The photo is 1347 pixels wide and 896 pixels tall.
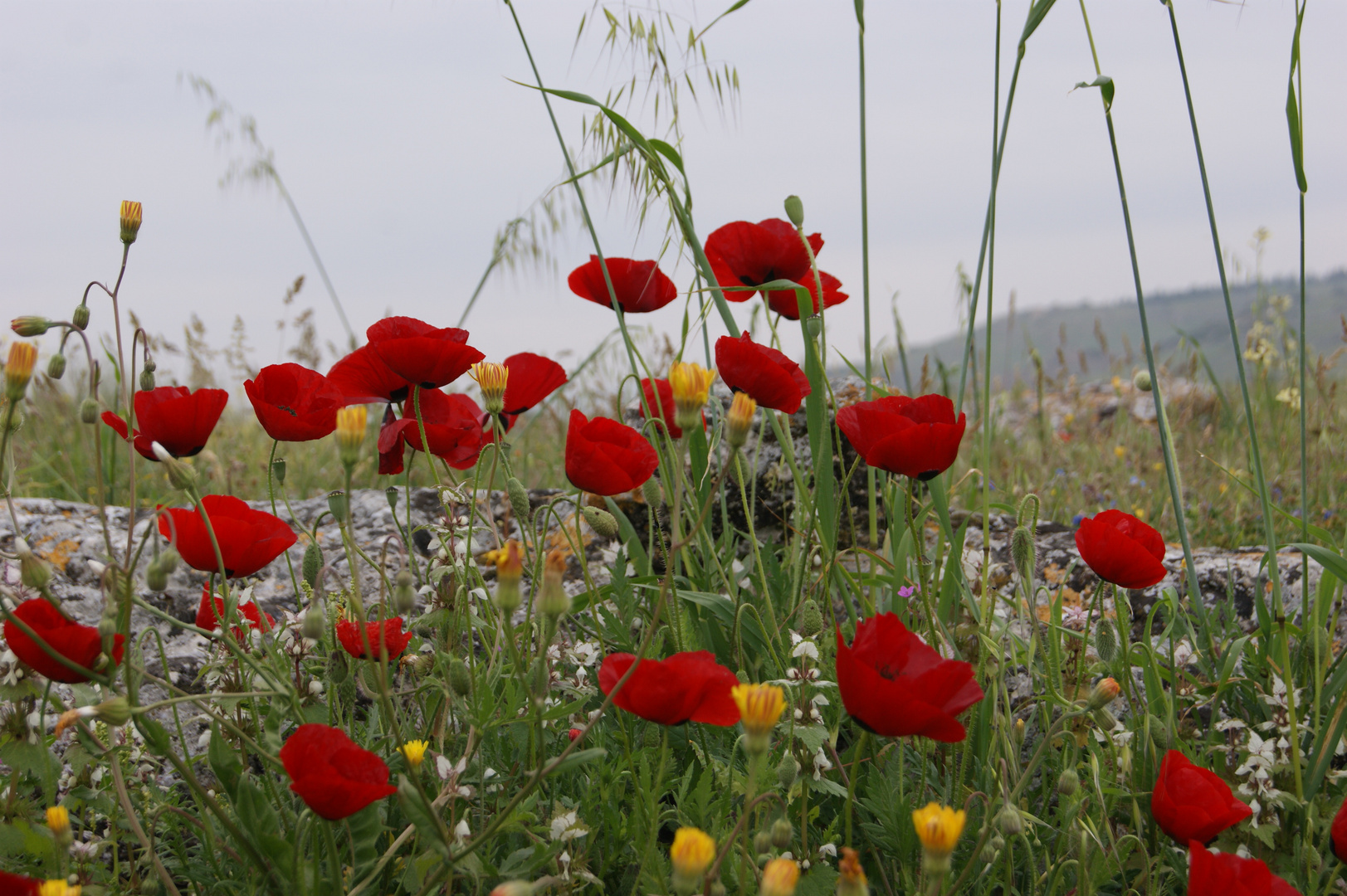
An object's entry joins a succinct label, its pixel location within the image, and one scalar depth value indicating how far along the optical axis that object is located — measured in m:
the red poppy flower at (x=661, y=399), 1.47
